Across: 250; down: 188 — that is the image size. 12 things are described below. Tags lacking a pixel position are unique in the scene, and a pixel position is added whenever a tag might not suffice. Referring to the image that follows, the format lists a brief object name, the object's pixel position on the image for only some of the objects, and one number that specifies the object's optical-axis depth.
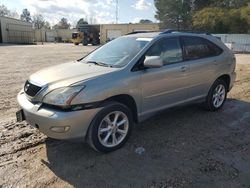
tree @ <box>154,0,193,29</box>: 27.67
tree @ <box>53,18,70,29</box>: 73.92
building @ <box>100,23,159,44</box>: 38.43
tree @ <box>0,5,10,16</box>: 62.10
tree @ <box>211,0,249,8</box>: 22.08
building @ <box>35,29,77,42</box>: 51.00
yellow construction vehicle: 32.86
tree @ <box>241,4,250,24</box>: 19.48
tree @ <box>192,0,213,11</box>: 26.07
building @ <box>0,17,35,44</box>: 36.07
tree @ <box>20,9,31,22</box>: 82.10
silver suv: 2.46
